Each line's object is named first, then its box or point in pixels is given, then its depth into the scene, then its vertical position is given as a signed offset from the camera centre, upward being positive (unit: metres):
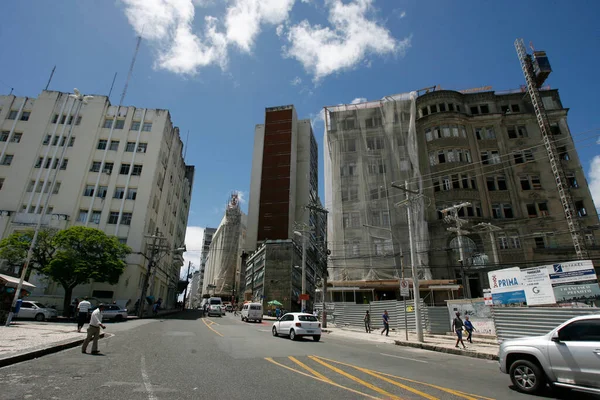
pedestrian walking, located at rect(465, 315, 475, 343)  16.11 -0.77
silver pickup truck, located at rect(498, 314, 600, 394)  5.76 -0.85
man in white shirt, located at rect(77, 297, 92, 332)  16.33 -0.35
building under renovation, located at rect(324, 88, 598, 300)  32.53 +14.02
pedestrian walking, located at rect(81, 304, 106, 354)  9.72 -0.74
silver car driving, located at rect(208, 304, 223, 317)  41.12 -0.31
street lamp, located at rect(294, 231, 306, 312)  30.38 +3.14
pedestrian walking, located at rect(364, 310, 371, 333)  23.75 -0.91
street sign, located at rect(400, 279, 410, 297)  18.07 +1.33
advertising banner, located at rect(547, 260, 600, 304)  13.80 +1.39
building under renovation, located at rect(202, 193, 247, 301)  92.88 +16.04
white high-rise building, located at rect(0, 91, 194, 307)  37.62 +16.81
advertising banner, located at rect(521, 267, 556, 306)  14.74 +1.25
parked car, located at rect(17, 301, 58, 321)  22.98 -0.55
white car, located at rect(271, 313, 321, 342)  16.62 -0.88
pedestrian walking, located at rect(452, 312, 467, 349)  14.20 -0.65
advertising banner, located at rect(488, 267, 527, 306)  15.92 +1.31
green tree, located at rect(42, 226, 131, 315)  26.25 +3.82
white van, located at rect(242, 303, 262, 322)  33.38 -0.38
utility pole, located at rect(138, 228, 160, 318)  33.25 +0.64
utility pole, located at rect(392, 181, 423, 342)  16.64 +1.78
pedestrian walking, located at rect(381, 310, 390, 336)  21.05 -0.76
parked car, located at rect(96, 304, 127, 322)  25.84 -0.58
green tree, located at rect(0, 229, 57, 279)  27.08 +4.66
